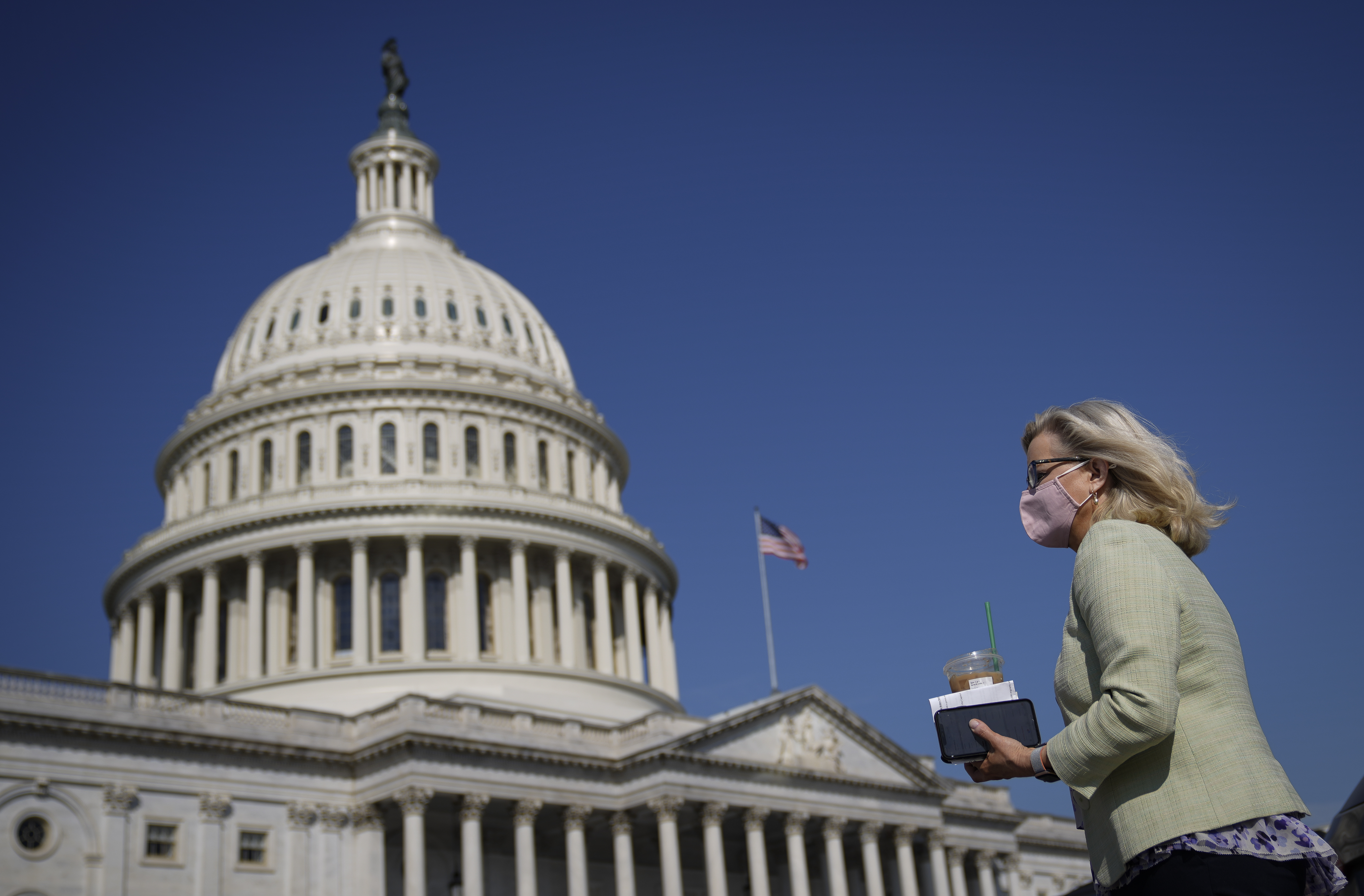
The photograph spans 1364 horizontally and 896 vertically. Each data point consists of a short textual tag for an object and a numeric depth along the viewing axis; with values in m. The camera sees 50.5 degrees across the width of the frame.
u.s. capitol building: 48.25
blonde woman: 4.52
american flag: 66.94
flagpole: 70.50
